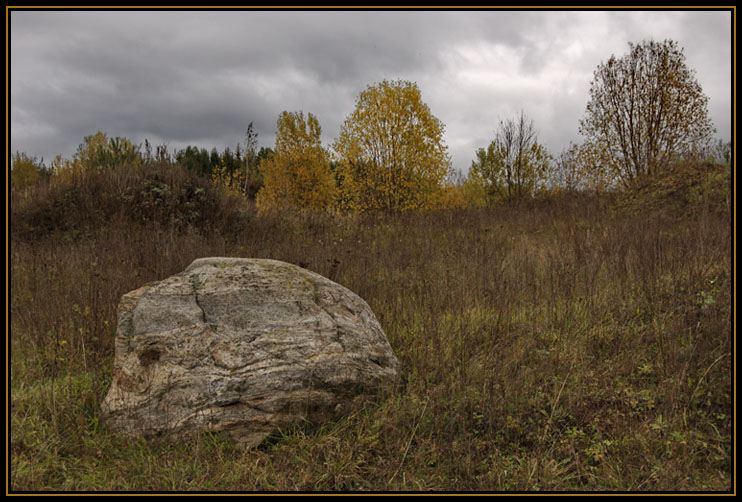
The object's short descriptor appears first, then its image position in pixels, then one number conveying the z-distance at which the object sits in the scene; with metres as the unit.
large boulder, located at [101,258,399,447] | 2.92
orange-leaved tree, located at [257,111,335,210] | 16.25
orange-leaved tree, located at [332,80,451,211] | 13.20
